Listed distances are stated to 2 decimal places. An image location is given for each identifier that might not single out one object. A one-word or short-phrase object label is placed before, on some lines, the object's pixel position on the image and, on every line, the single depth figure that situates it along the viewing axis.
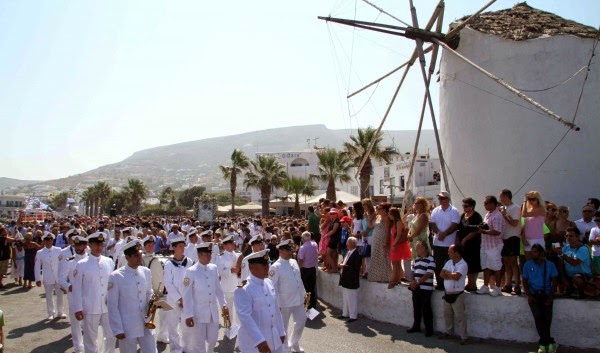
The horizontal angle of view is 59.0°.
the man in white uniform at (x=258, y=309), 5.85
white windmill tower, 13.66
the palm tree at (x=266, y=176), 47.81
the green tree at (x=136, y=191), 82.62
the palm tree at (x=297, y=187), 45.82
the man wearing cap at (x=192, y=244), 14.07
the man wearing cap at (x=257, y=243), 8.69
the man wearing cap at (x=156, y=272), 8.88
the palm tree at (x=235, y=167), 52.33
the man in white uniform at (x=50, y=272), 12.44
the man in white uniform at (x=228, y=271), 11.41
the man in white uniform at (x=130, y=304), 6.96
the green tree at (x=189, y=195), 131.25
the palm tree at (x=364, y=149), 31.89
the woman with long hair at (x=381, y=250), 11.16
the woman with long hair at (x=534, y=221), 9.31
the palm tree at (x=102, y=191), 98.06
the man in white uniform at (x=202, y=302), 7.91
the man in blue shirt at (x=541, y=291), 8.14
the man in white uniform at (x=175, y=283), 8.79
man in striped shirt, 9.63
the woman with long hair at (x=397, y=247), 10.71
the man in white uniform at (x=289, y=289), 8.68
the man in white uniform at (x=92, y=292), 8.32
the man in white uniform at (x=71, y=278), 9.15
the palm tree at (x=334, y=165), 39.00
